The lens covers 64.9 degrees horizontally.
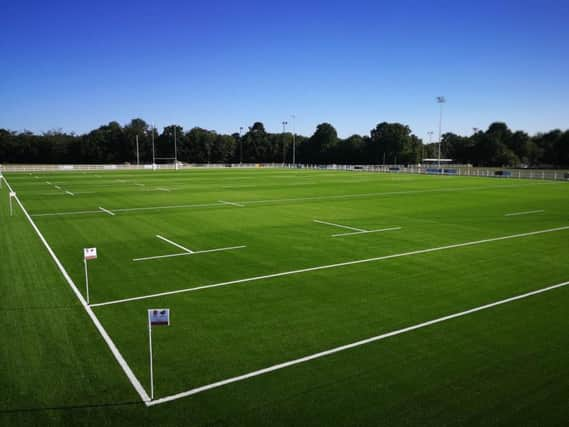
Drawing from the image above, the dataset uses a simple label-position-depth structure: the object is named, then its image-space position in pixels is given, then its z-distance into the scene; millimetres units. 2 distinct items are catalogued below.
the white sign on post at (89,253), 11334
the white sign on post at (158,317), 6988
